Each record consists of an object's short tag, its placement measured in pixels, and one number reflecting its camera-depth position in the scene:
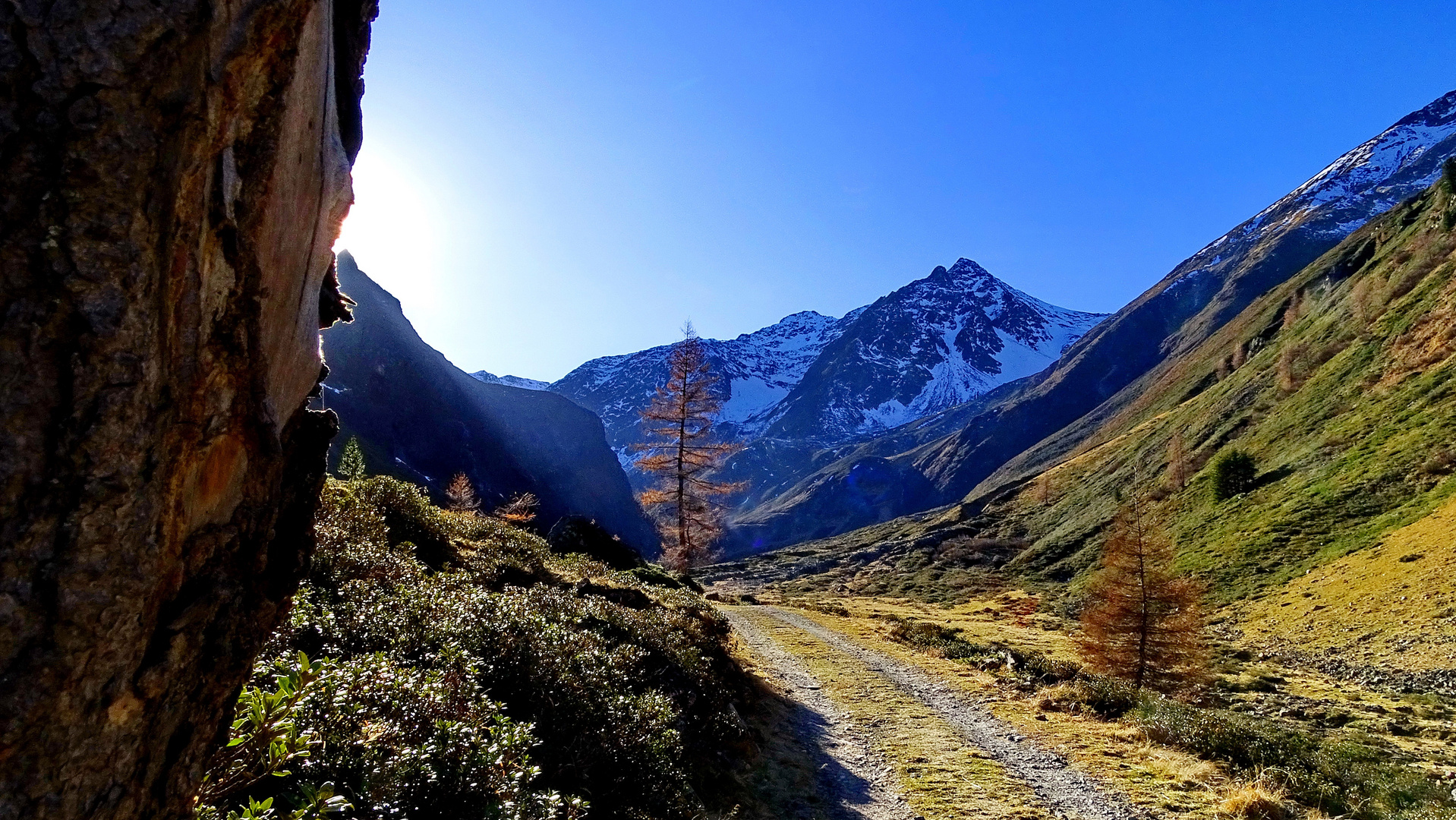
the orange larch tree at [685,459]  31.38
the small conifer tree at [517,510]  25.55
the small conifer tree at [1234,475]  58.25
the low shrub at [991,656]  17.11
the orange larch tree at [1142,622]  21.98
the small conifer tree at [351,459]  27.17
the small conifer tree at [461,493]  39.62
